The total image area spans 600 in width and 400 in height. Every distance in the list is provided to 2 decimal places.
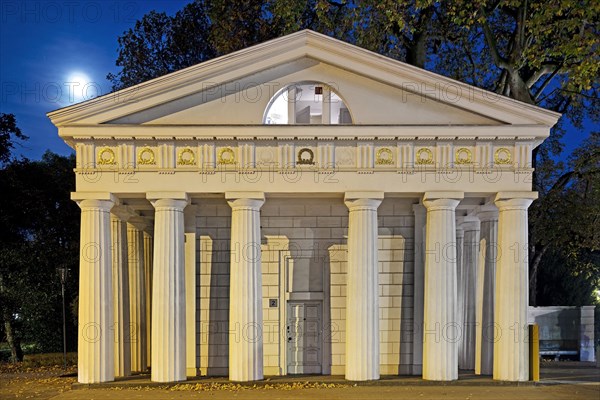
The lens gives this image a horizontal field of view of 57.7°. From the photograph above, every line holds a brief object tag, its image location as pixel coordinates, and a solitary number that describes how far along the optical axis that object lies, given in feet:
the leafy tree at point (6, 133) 89.30
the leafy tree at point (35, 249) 88.28
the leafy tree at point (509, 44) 70.49
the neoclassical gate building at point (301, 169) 53.16
